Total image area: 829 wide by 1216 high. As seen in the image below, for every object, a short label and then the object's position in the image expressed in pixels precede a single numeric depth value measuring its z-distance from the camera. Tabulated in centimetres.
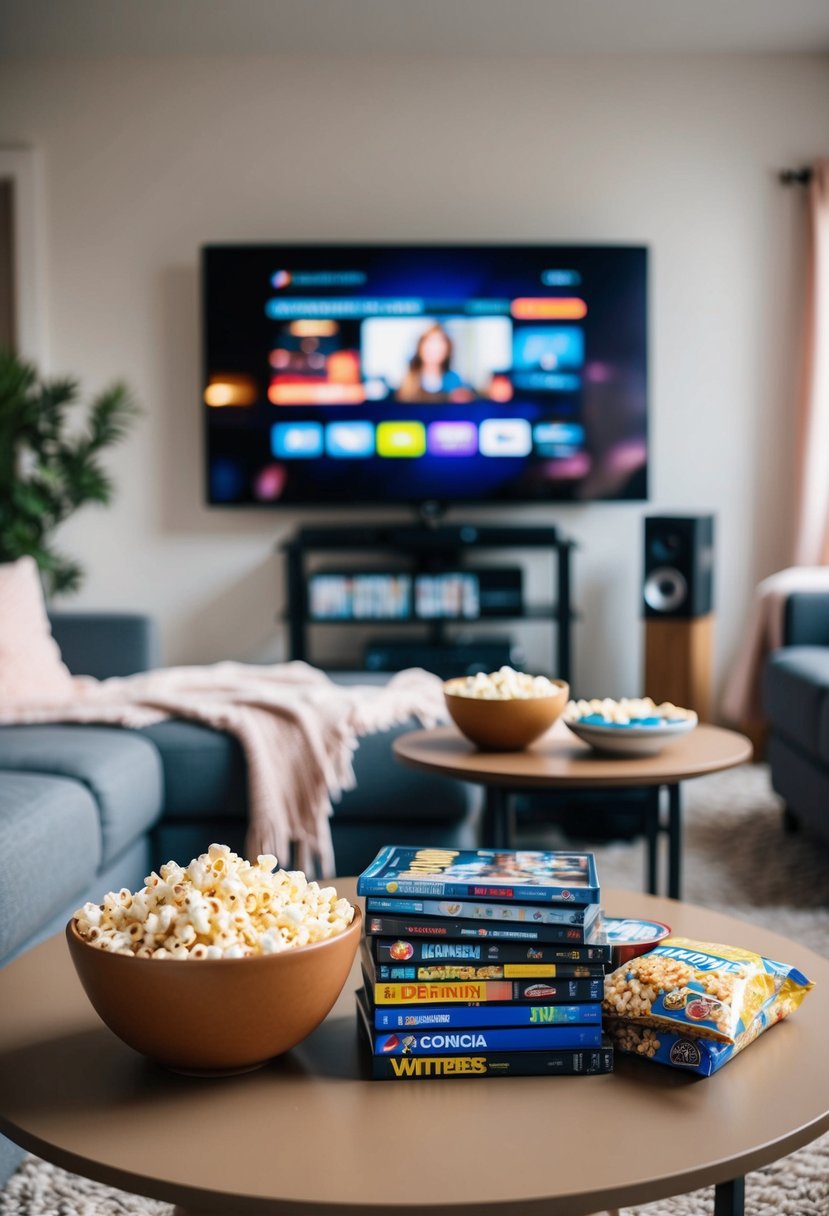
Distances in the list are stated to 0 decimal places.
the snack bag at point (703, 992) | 93
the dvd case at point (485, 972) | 94
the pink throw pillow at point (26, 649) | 279
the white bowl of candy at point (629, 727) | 204
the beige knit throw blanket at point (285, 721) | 248
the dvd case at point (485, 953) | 94
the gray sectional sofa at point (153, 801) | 194
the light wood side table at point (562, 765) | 194
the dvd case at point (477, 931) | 95
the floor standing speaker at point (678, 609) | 430
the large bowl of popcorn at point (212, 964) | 86
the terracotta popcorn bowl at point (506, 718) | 204
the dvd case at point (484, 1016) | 94
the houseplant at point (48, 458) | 450
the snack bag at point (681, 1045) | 92
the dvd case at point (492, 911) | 95
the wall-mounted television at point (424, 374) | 467
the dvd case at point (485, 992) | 94
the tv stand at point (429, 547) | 452
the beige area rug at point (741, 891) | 152
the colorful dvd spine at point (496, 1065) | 93
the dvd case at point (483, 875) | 96
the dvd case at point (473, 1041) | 93
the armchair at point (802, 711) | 288
